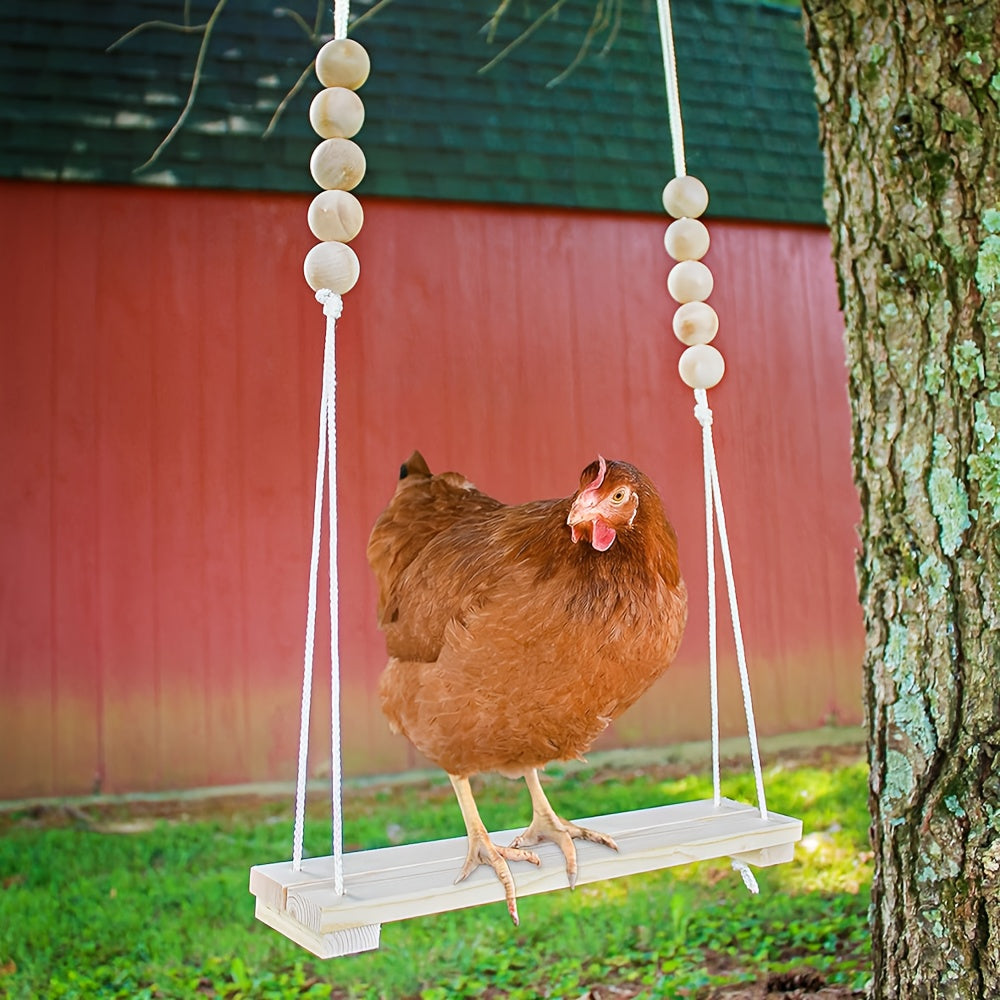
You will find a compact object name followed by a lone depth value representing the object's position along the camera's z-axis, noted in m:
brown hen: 1.63
